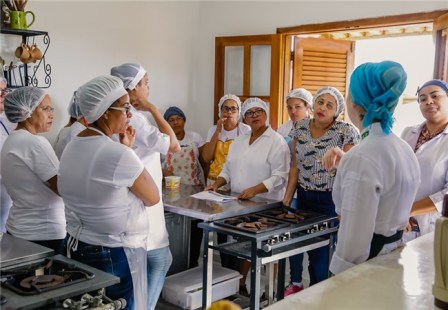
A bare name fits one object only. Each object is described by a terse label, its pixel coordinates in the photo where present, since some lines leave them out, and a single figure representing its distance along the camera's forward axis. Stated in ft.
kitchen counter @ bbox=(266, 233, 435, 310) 3.56
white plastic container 10.23
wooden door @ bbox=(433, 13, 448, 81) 9.64
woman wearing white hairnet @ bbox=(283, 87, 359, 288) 9.11
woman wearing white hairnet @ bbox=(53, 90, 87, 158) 9.97
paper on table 9.27
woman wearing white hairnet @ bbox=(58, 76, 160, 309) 5.60
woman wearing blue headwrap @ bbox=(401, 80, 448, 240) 7.45
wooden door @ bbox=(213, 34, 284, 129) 13.48
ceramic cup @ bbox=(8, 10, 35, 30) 10.52
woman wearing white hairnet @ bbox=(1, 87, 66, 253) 6.51
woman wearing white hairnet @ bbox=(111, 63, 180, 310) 7.27
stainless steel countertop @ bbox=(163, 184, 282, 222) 8.22
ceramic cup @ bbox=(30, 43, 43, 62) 10.84
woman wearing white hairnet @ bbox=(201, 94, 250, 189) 11.74
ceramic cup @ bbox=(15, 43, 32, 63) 10.65
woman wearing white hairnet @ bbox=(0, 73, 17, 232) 7.42
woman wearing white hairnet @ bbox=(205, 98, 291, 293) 9.48
